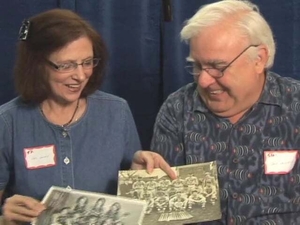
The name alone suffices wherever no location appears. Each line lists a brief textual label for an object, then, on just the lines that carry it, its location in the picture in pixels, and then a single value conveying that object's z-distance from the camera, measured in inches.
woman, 68.2
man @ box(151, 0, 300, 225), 63.8
